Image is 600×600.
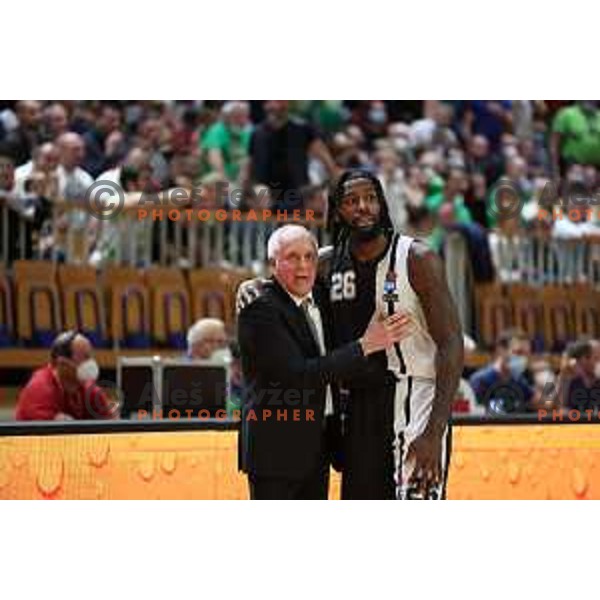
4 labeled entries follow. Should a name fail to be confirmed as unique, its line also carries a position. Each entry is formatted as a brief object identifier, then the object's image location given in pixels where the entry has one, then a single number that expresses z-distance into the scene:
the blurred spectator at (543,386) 11.98
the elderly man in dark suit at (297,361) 9.74
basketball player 9.64
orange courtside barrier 10.73
